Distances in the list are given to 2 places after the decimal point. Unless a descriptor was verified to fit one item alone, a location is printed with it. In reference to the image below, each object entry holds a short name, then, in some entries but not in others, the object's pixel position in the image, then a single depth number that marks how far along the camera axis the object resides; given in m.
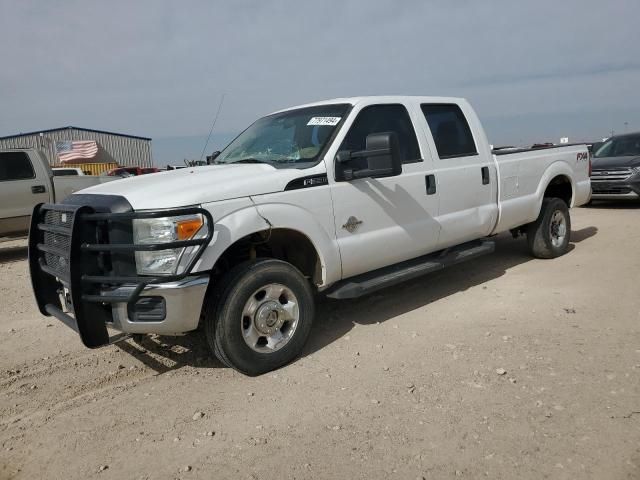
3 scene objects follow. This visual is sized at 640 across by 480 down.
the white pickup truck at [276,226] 3.17
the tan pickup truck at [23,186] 8.91
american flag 32.26
